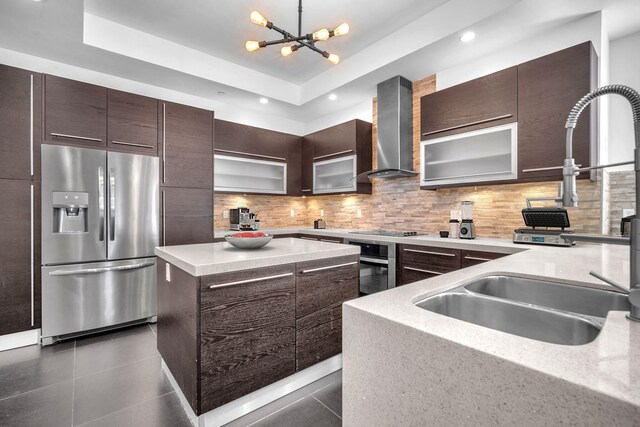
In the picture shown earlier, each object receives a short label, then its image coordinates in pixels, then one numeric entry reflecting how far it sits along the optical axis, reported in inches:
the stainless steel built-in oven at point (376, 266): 122.5
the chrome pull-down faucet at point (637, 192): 25.6
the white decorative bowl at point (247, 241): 75.3
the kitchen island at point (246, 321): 59.2
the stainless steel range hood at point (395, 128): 137.9
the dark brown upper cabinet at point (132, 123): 117.1
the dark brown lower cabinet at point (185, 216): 127.6
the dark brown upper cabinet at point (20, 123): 99.0
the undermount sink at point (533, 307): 33.3
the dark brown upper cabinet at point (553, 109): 87.4
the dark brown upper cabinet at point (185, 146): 129.2
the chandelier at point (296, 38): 80.7
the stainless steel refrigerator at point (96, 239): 103.7
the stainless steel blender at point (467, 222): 111.0
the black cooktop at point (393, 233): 128.7
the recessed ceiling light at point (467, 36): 104.7
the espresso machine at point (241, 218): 161.0
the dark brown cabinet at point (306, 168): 184.4
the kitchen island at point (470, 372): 16.1
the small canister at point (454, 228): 116.2
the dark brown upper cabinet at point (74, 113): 105.8
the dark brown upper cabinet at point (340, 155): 159.0
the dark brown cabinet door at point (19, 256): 98.4
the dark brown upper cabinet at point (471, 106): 103.0
